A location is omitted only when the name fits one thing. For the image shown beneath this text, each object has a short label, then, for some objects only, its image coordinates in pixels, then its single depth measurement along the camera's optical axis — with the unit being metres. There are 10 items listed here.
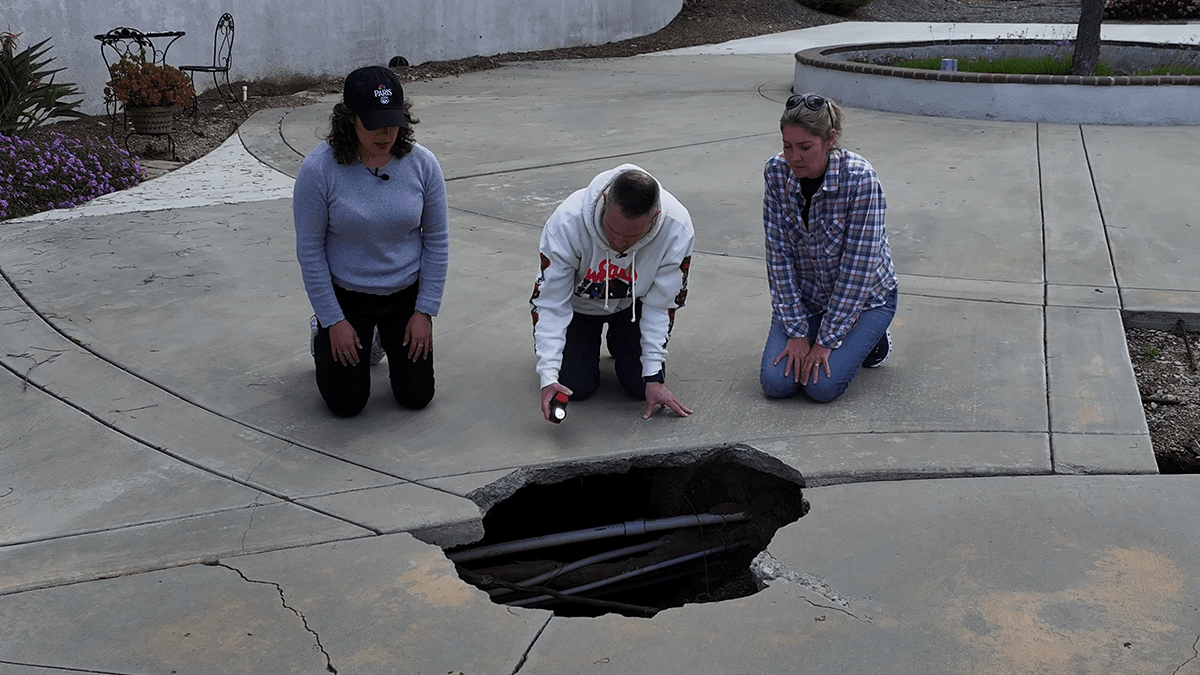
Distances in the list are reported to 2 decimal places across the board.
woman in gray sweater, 3.71
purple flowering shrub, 6.91
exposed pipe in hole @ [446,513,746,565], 3.40
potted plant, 8.75
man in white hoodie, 3.75
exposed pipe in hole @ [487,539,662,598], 3.40
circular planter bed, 9.49
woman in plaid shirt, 4.00
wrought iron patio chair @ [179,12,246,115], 11.02
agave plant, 8.12
